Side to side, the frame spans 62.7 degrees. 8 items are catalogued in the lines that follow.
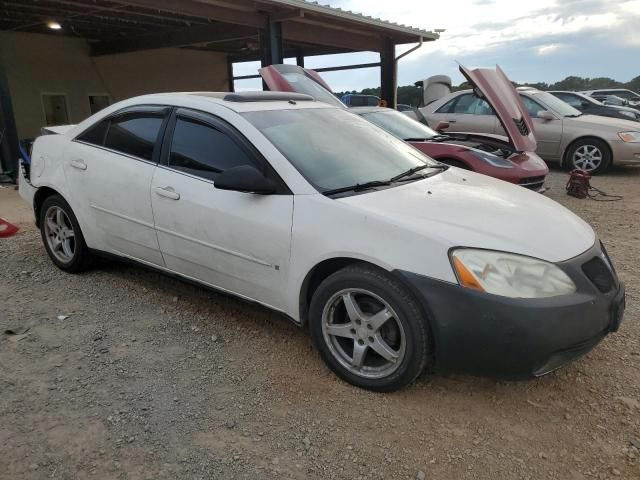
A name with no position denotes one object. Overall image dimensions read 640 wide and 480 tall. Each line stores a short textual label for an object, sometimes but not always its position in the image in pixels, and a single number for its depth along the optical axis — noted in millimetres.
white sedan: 2424
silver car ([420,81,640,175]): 9461
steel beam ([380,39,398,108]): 14273
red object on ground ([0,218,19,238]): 5605
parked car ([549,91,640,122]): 12180
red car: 6332
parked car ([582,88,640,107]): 20906
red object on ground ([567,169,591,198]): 7754
